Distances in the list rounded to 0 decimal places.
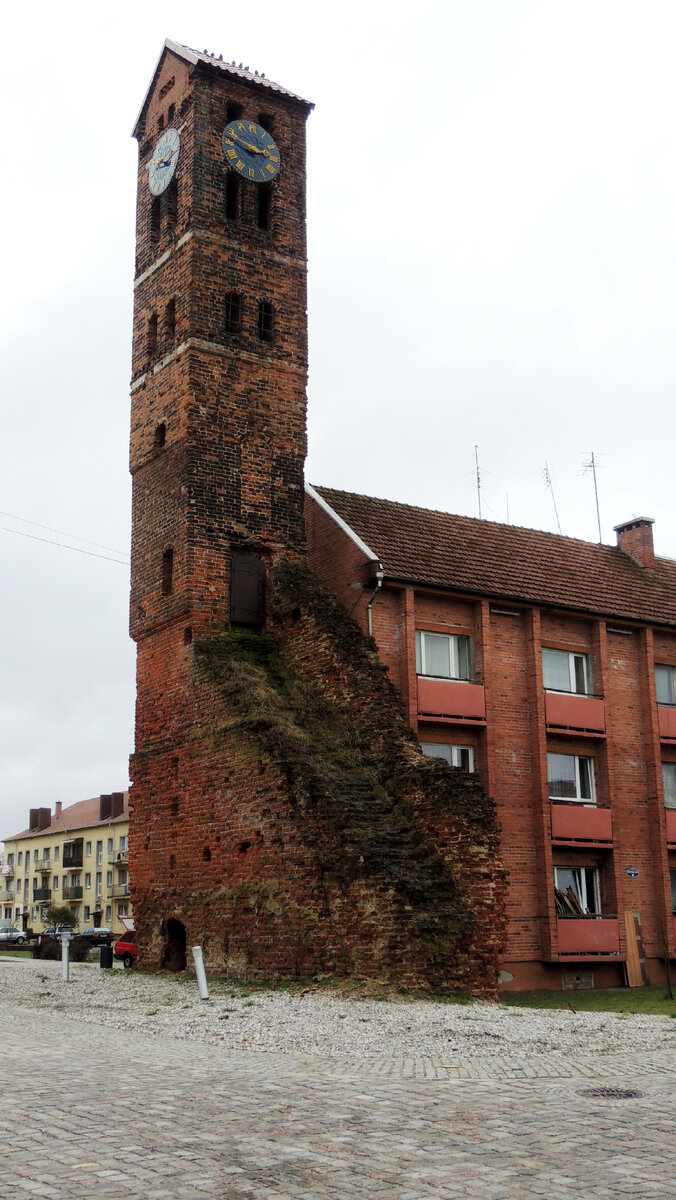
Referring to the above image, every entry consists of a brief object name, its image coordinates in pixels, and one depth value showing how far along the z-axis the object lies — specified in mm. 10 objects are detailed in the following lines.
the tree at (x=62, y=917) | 69375
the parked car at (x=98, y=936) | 50912
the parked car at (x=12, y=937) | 64125
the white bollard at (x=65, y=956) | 21875
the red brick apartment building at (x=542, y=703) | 25084
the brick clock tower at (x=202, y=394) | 24109
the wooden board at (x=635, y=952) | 25922
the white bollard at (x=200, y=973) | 17188
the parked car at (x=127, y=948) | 26722
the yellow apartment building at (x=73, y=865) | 81188
